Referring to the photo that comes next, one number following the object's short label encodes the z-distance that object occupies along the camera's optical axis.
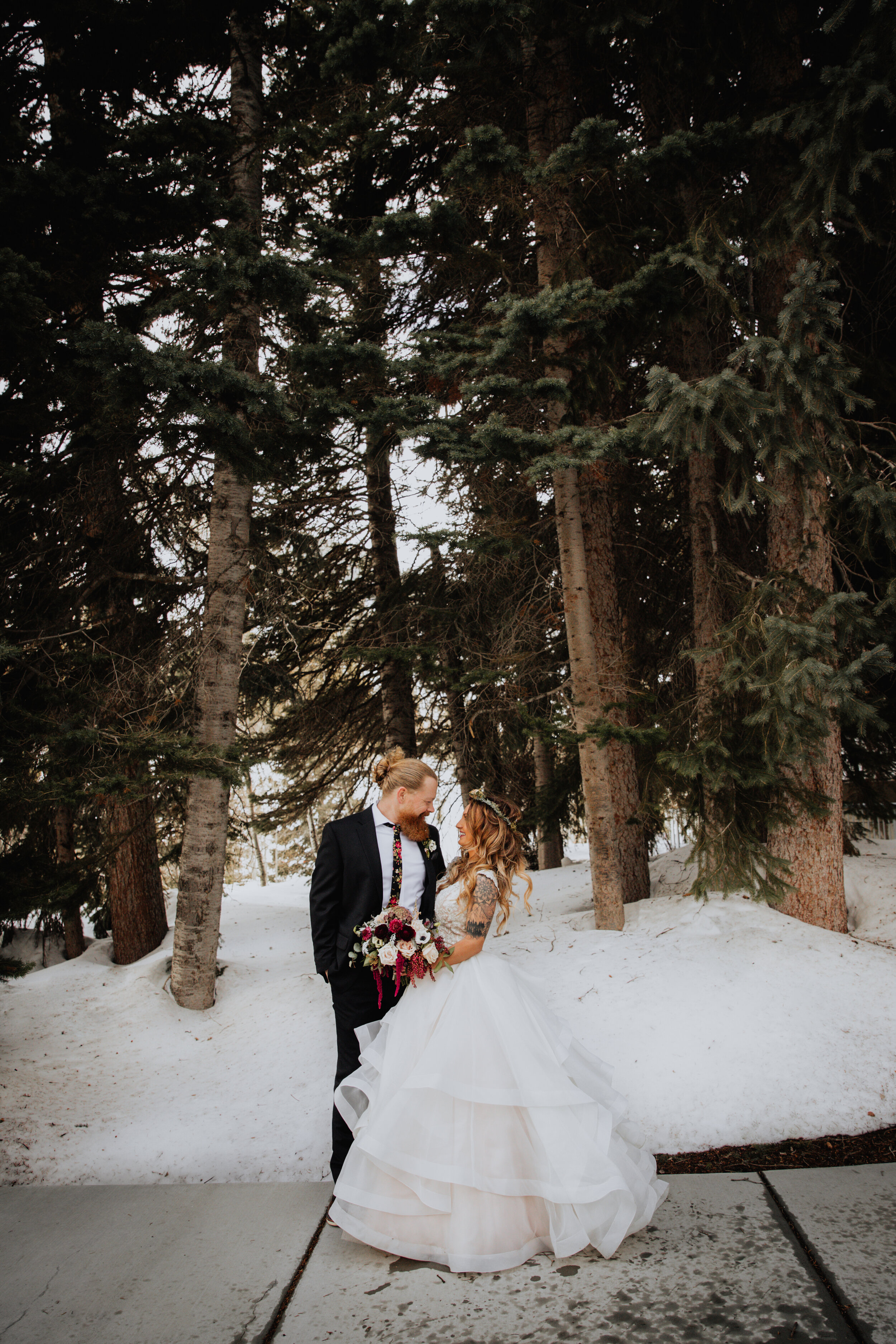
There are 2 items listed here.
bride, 3.05
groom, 3.65
